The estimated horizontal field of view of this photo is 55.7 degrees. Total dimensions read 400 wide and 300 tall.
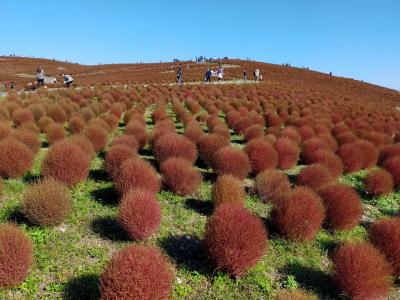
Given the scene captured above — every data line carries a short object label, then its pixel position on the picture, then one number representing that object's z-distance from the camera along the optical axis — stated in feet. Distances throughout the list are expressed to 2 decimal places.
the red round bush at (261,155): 30.37
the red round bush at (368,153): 36.78
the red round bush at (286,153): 33.04
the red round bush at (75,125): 38.40
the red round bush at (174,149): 29.84
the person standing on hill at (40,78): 93.76
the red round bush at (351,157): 34.65
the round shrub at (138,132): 35.53
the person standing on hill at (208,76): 119.96
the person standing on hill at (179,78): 117.75
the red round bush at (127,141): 31.10
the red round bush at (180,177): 24.56
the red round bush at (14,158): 23.69
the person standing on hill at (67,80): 94.55
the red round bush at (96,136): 32.81
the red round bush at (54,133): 34.12
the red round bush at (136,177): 22.50
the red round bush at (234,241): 16.99
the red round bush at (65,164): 23.07
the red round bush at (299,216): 20.66
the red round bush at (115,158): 26.03
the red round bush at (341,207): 22.88
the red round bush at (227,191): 22.82
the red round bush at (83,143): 27.48
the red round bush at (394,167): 31.96
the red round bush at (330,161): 32.14
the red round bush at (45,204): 18.42
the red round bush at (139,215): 18.48
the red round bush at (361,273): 16.83
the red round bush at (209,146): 31.78
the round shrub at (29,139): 29.17
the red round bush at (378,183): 29.27
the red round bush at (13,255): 14.37
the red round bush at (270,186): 25.48
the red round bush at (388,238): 19.29
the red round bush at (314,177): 27.89
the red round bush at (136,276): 13.24
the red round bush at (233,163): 27.99
